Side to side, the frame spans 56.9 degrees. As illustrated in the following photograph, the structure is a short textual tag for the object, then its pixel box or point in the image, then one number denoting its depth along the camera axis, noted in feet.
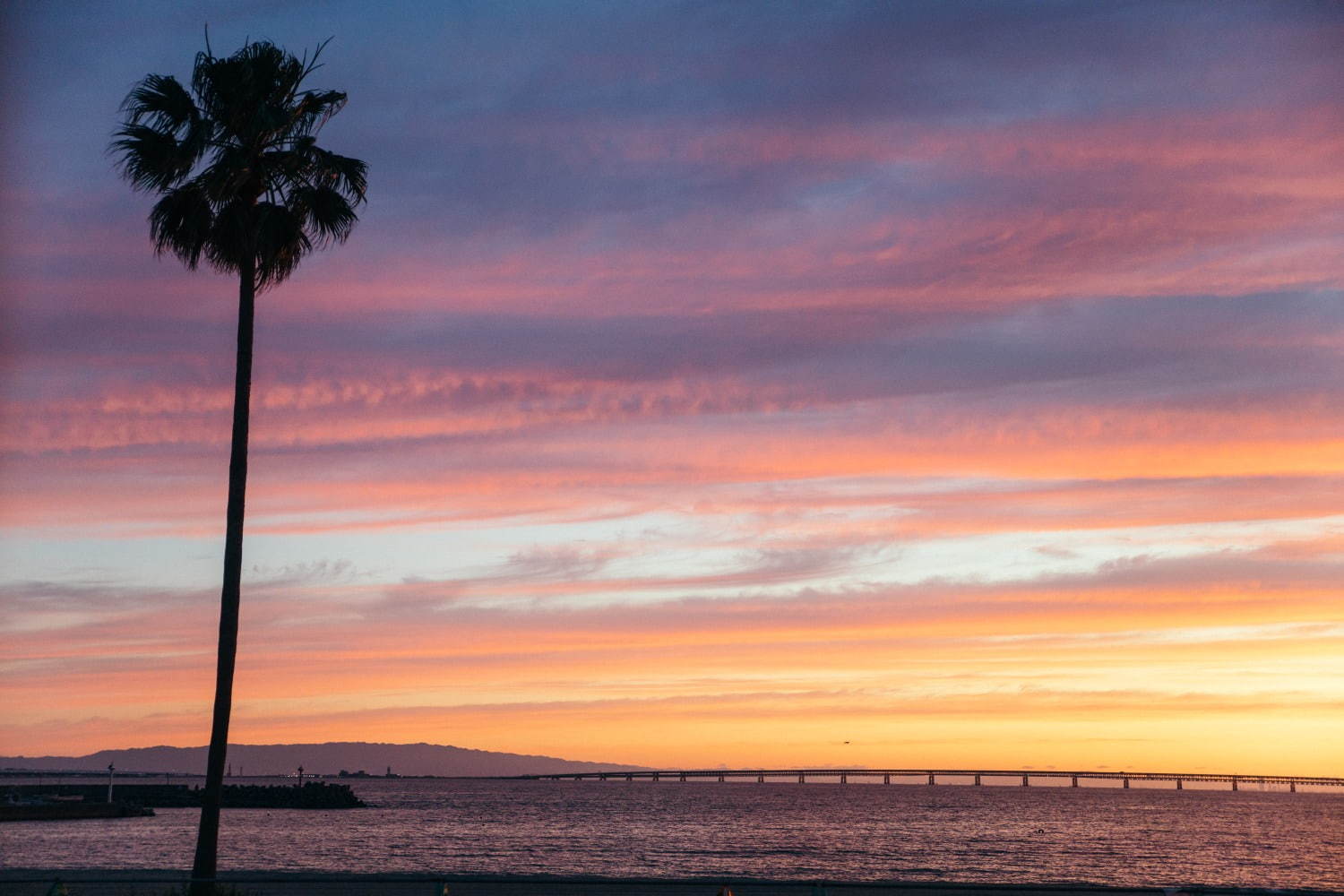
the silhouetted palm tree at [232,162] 76.69
